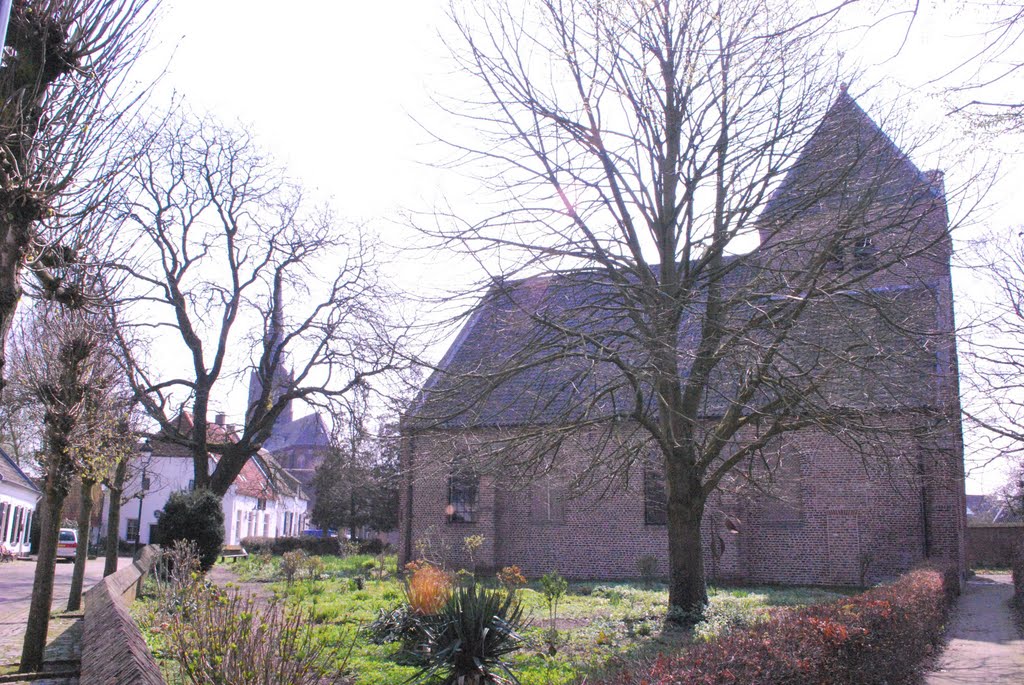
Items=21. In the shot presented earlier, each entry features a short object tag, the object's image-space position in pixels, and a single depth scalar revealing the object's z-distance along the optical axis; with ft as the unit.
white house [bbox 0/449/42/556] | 115.85
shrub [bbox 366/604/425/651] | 31.35
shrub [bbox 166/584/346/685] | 17.40
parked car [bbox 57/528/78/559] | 119.75
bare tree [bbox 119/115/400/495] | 80.18
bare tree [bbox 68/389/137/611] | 35.04
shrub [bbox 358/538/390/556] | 136.87
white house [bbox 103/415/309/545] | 158.92
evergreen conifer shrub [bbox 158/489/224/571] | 69.36
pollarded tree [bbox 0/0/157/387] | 21.27
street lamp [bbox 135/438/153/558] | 70.26
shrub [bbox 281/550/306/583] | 63.00
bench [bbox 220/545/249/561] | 117.19
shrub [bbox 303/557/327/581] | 64.34
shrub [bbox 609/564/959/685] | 17.29
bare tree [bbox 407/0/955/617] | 36.09
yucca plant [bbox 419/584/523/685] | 25.82
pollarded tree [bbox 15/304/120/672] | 31.65
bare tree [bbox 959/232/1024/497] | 56.75
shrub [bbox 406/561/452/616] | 31.42
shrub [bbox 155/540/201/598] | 32.45
